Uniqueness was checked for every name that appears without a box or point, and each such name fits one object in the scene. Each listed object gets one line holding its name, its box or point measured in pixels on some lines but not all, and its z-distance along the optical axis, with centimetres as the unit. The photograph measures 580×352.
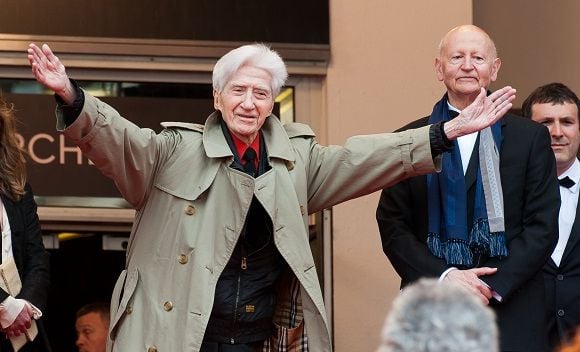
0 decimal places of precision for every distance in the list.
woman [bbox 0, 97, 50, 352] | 1272
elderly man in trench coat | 1105
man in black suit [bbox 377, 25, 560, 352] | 1167
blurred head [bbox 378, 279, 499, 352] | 579
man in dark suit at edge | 1295
